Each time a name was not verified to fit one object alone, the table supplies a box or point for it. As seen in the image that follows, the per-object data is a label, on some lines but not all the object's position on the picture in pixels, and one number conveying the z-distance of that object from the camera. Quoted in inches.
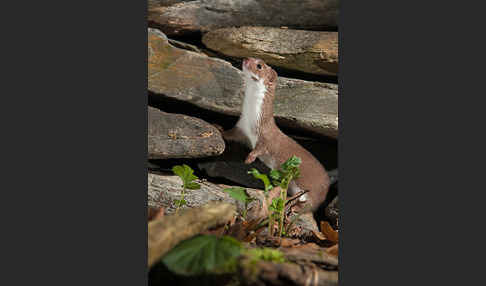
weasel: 200.7
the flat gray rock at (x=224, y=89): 199.6
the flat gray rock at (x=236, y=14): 193.9
